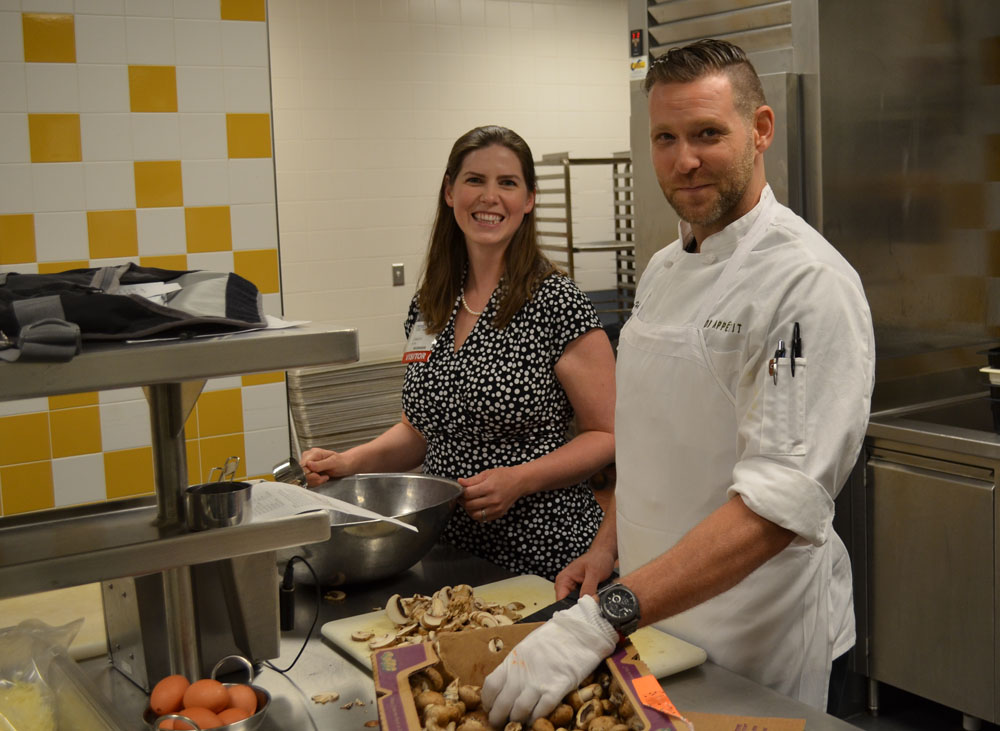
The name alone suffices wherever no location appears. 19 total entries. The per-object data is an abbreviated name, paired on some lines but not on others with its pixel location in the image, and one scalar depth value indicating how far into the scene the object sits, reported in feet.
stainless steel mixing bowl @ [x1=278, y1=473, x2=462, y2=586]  5.96
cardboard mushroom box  3.93
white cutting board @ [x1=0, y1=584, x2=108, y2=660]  5.56
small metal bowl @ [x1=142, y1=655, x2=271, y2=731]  4.15
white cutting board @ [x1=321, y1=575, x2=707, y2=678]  5.04
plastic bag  4.32
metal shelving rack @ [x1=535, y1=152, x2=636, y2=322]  17.76
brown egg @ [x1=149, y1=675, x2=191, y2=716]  4.37
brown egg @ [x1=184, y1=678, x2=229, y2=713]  4.34
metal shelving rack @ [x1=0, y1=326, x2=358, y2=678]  3.47
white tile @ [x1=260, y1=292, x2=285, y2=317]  11.26
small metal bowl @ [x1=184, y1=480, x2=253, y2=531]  4.17
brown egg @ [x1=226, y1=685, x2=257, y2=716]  4.38
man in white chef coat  4.71
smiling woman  7.45
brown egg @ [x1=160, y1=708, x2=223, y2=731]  4.17
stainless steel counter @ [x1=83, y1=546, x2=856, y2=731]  4.66
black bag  3.37
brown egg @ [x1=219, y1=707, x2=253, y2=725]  4.26
